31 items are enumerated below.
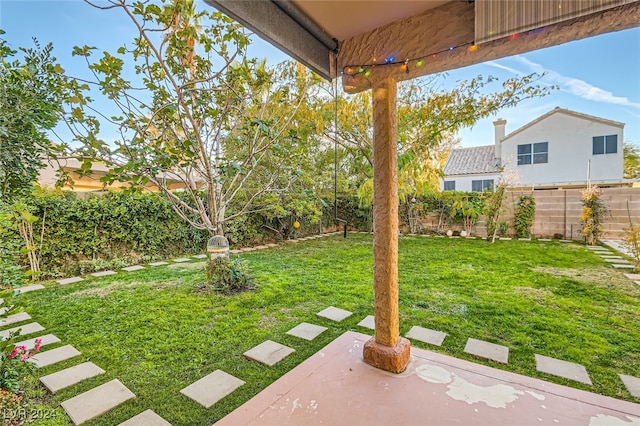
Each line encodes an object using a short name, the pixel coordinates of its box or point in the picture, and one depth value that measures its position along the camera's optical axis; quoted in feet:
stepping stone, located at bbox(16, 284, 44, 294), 12.80
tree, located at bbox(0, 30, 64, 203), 5.81
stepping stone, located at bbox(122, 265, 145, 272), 16.64
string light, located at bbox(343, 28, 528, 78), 5.33
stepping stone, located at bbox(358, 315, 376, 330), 8.98
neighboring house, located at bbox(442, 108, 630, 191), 38.01
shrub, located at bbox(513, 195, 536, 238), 26.48
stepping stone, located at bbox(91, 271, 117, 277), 15.29
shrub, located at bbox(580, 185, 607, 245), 22.30
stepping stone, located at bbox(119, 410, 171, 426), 5.12
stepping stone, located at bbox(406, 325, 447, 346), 8.00
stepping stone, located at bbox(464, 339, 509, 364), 7.16
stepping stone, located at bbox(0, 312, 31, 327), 9.38
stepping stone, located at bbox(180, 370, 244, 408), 5.80
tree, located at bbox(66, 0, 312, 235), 9.37
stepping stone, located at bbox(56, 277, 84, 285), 14.02
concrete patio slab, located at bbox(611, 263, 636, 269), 15.52
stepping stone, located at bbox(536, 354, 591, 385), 6.34
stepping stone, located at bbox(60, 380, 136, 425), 5.38
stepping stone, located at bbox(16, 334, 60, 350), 8.00
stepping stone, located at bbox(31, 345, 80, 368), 7.10
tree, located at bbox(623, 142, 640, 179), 58.85
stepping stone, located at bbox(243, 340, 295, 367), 7.17
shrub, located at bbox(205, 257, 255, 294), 12.69
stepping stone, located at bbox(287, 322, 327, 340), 8.45
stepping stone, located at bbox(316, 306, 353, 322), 9.71
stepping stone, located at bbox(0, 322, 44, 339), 8.75
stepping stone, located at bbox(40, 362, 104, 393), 6.23
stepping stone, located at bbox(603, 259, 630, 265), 16.44
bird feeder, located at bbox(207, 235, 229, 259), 12.76
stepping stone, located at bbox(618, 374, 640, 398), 5.86
